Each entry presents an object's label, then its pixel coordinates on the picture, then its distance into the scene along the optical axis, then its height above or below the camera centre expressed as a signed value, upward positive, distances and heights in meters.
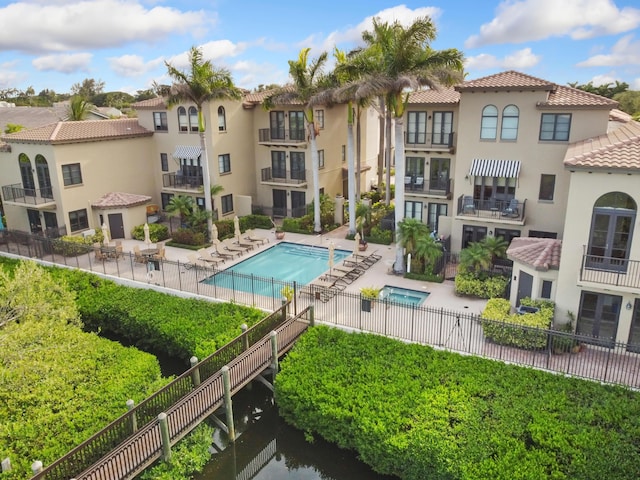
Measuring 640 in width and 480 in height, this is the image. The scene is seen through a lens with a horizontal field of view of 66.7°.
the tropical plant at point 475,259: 22.83 -5.96
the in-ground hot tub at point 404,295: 23.20 -7.84
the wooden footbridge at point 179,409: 13.21 -8.42
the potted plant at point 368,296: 20.02 -7.17
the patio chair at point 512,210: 25.05 -4.07
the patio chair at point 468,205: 25.86 -3.92
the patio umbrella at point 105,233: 29.97 -5.95
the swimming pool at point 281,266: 25.16 -7.64
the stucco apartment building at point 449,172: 17.78 -2.34
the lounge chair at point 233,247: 30.25 -7.05
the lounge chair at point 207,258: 28.17 -7.13
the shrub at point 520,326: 17.61 -7.15
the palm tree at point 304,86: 29.61 +2.81
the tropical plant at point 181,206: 32.47 -4.75
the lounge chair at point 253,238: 31.66 -6.77
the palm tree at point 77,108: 39.41 +2.10
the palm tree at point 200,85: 28.91 +2.84
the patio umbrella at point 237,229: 31.16 -6.05
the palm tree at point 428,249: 24.45 -5.86
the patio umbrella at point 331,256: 25.25 -6.32
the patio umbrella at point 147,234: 30.04 -6.05
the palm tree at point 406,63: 22.66 +3.13
